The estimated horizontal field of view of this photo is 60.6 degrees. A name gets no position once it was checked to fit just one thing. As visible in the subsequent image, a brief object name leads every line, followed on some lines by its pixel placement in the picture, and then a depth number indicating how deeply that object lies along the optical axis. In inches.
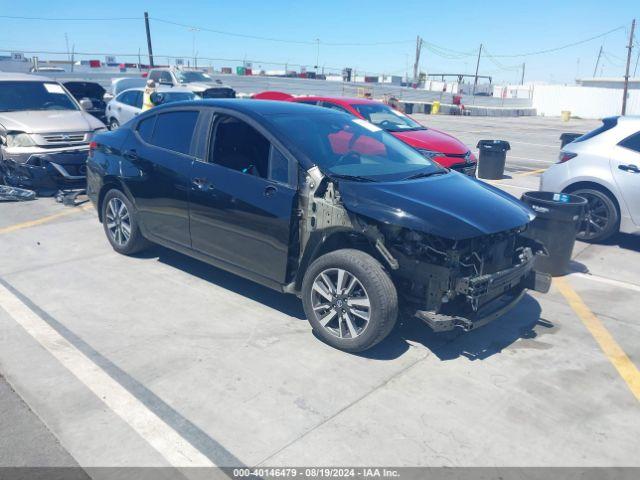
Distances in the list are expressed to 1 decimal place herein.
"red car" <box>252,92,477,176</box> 376.2
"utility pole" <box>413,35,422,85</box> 2947.8
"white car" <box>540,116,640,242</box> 268.7
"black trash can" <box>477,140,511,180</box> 456.1
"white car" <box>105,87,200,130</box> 565.9
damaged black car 153.2
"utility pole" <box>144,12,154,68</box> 1685.5
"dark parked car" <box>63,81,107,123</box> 615.5
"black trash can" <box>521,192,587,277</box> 227.5
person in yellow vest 527.6
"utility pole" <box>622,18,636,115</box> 1782.7
